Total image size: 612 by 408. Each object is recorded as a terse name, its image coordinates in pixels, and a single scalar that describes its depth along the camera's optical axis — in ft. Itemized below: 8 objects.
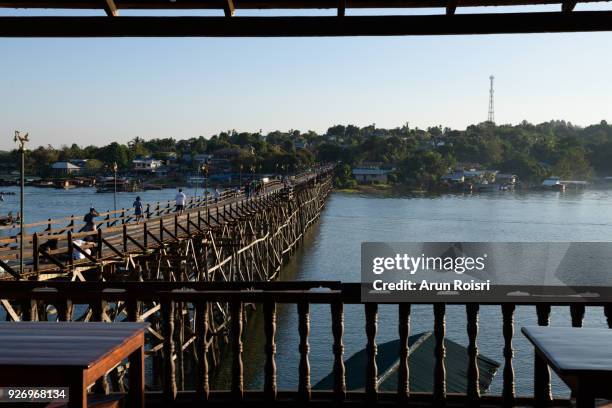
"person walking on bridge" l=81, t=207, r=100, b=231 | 59.31
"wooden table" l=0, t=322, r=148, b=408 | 9.93
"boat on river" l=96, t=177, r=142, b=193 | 420.89
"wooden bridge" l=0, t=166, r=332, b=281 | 47.67
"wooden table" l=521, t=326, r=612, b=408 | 9.80
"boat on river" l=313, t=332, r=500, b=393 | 29.89
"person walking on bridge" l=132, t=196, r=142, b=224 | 85.56
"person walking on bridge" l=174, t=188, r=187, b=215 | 94.84
